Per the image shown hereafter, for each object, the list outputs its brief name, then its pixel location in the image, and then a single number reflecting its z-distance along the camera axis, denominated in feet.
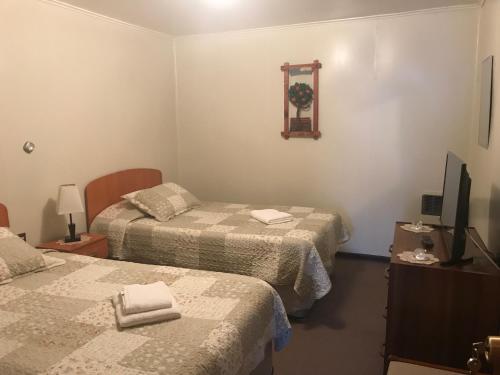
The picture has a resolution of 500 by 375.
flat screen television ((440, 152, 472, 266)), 6.51
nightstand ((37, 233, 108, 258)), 9.45
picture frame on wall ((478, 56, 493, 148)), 8.75
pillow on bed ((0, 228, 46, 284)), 7.22
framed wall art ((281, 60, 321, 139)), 13.47
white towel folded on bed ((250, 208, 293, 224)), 10.79
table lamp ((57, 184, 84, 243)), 9.81
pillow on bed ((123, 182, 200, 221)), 11.37
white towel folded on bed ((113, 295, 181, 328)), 5.46
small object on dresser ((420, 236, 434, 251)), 7.73
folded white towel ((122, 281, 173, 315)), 5.60
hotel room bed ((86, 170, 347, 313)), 9.20
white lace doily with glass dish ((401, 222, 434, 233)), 8.85
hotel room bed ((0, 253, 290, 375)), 4.70
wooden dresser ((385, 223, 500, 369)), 6.37
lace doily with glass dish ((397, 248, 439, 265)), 6.99
